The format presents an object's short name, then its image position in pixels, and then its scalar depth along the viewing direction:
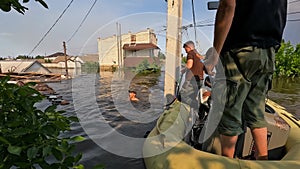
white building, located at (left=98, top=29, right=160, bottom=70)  26.28
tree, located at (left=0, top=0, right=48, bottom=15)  0.67
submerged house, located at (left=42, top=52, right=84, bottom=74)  29.45
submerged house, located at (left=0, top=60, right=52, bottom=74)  20.76
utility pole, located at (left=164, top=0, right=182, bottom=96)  3.90
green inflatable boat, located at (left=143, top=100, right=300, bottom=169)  1.27
